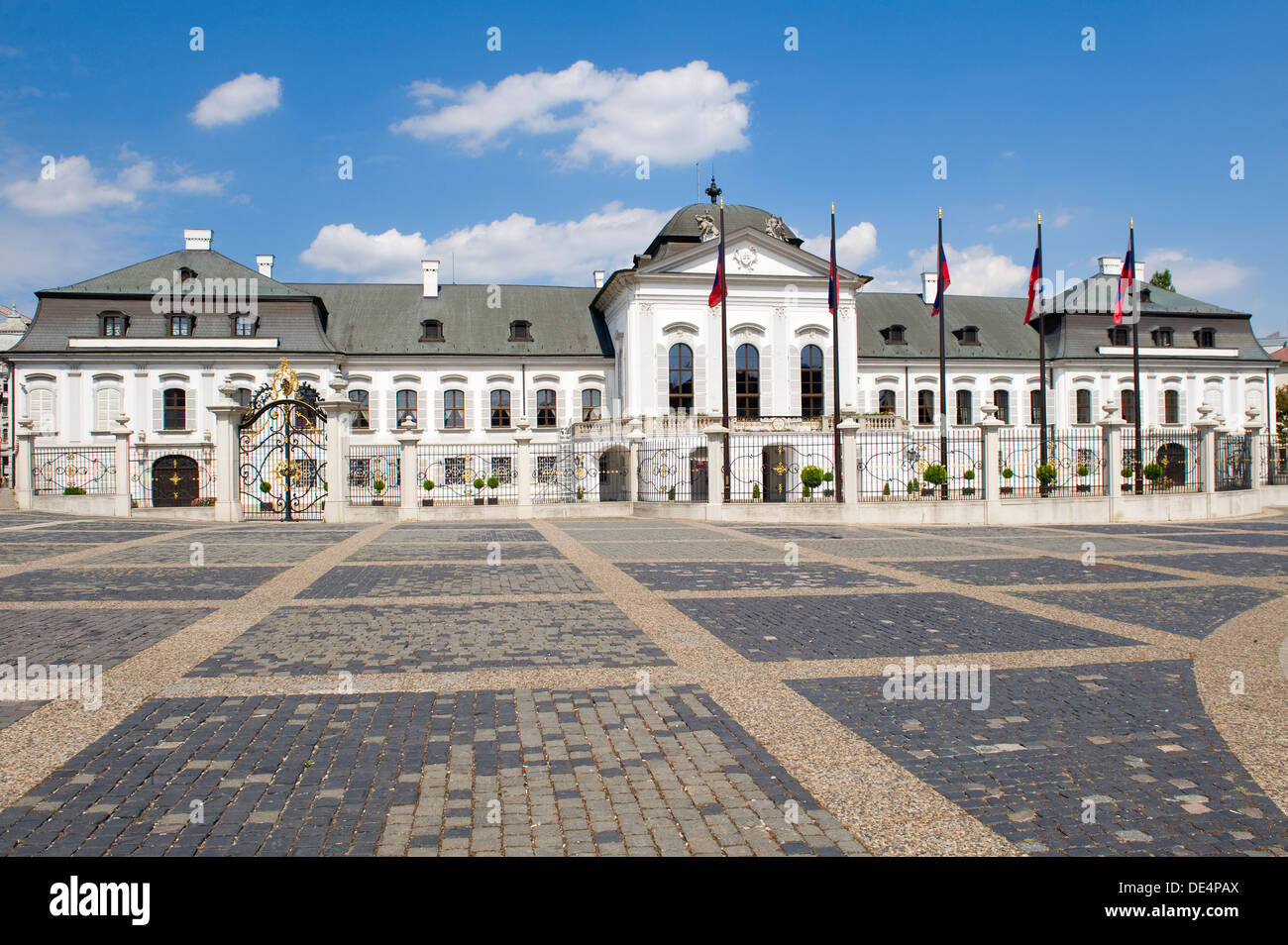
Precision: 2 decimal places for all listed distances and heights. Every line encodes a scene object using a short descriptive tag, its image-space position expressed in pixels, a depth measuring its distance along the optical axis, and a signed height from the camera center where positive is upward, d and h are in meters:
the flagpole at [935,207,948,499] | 23.69 +1.00
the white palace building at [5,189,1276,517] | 39.72 +5.58
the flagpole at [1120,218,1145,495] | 24.25 +5.20
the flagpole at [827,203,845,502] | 23.72 +1.98
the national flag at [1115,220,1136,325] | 29.57 +6.47
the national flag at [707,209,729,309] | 26.40 +5.52
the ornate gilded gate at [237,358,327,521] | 22.41 +1.03
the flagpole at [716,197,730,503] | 25.70 +3.03
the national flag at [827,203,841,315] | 26.77 +5.43
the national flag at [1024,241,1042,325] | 28.25 +6.18
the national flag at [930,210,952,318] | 26.36 +5.55
